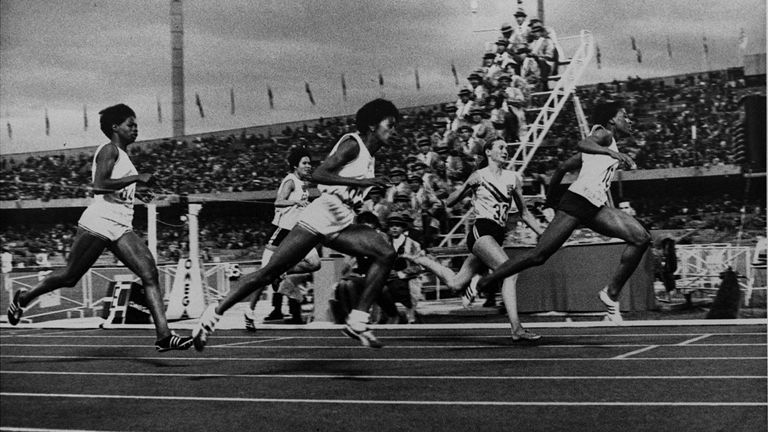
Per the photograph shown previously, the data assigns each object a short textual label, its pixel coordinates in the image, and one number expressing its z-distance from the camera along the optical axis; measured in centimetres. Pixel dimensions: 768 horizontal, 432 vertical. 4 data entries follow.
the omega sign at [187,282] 1143
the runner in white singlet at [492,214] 775
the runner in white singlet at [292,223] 834
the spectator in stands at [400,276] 939
